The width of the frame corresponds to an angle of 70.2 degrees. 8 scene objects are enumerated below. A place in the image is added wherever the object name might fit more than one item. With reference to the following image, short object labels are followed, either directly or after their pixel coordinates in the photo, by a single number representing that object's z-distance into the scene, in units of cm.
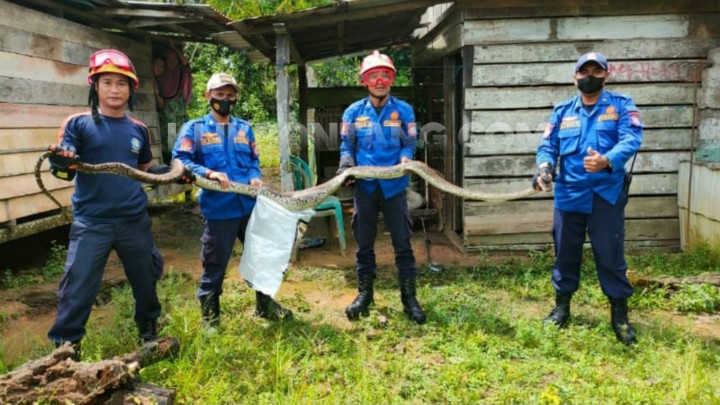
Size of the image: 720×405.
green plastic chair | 670
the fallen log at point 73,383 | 268
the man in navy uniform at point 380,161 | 429
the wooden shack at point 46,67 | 541
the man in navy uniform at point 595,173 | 380
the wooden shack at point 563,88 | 605
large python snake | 376
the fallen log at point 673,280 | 486
